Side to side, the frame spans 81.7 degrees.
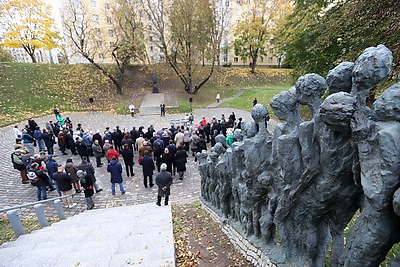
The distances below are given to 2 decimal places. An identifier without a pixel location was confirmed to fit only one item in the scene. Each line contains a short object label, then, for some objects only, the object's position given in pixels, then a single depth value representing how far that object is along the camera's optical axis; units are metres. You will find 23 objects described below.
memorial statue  2.15
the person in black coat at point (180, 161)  9.63
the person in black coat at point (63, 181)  7.48
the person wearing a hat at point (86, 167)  7.82
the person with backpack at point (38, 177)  7.80
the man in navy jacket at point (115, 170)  8.27
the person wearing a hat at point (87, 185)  7.34
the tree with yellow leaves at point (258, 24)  32.78
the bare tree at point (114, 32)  26.43
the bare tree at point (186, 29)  26.77
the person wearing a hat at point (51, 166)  8.49
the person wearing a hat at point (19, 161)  9.19
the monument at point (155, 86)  31.39
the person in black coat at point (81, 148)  11.14
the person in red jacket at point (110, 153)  9.46
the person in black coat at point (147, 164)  8.77
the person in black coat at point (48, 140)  11.99
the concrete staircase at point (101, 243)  4.21
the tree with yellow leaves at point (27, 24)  30.42
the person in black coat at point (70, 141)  12.43
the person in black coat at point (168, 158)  9.56
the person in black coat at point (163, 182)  6.82
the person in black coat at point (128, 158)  9.74
